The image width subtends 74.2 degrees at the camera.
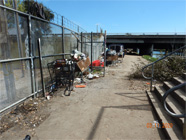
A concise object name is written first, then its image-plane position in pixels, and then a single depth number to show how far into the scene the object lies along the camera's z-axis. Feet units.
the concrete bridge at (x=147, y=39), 96.34
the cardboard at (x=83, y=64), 19.43
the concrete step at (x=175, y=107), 7.76
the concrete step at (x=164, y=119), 7.41
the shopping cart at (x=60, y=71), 15.98
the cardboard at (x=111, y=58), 40.22
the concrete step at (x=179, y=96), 9.32
